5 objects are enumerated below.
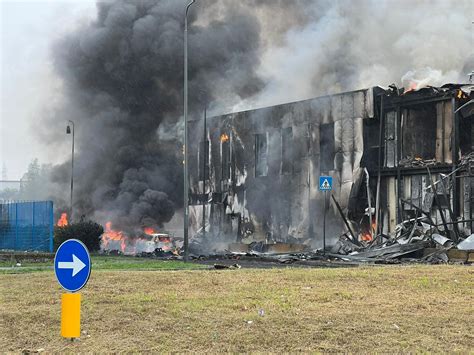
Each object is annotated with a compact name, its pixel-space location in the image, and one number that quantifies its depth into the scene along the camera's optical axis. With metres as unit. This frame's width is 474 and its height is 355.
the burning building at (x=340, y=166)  32.22
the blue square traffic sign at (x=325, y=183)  26.89
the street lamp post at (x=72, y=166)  52.25
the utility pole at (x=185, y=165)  25.48
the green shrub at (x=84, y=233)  36.22
